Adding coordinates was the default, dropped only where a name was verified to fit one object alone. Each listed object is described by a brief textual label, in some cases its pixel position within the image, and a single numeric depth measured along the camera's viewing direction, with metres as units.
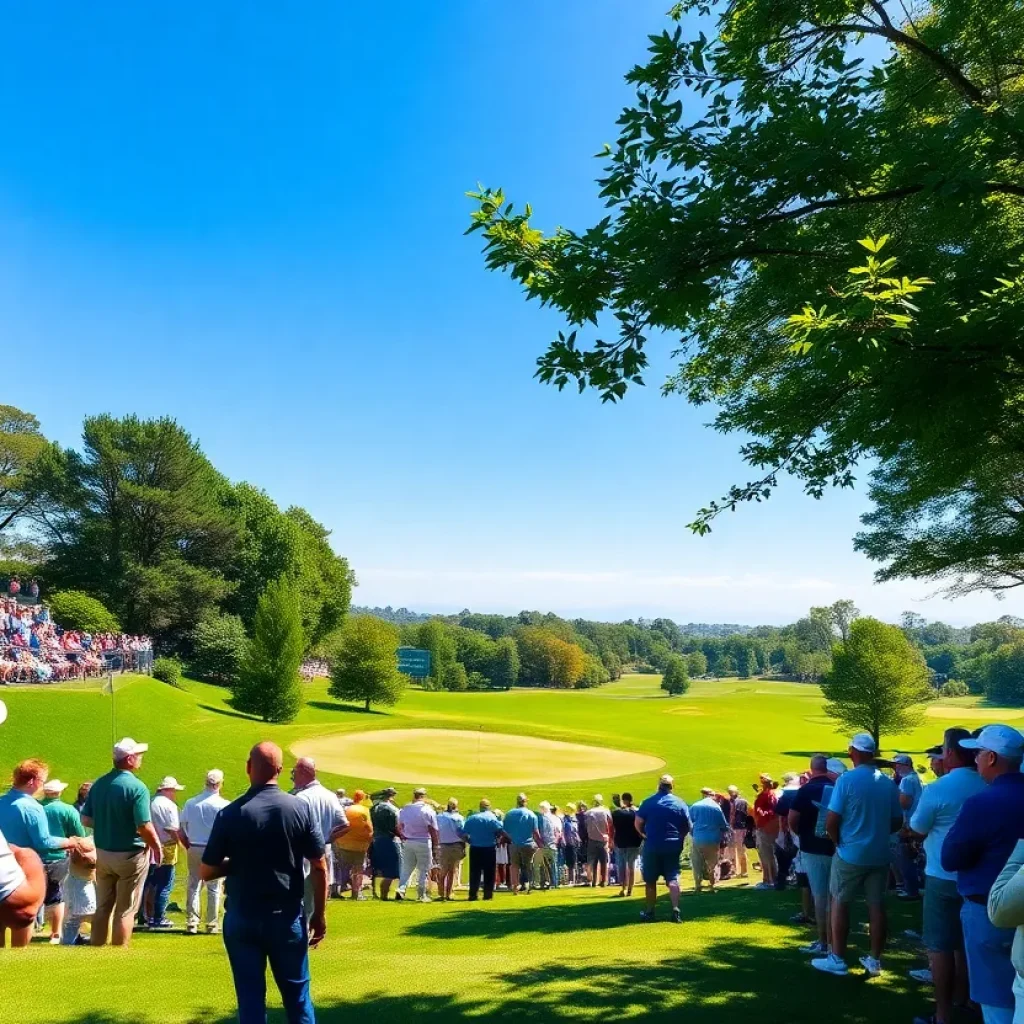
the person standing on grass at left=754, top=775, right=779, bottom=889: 11.48
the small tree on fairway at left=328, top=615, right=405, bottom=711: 56.53
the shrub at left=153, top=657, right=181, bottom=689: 42.34
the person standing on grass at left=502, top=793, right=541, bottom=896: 13.85
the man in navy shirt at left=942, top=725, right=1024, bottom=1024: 4.48
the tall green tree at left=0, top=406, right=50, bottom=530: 54.47
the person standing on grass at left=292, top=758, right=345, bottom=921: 6.67
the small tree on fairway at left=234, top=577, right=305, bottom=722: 42.53
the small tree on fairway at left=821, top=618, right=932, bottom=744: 45.84
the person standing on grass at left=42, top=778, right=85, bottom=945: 8.24
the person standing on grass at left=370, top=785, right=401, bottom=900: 12.59
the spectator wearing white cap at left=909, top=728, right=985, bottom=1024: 5.47
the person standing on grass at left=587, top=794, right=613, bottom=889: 15.35
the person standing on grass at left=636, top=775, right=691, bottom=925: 8.99
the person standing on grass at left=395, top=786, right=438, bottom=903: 12.44
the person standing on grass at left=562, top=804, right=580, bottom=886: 16.42
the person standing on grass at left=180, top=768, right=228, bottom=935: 9.02
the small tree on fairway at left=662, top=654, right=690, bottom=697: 120.59
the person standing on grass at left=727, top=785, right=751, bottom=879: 14.95
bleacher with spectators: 28.05
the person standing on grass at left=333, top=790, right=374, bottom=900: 11.52
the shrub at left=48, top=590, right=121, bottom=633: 41.59
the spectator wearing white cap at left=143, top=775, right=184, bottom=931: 9.25
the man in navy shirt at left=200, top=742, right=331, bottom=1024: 4.48
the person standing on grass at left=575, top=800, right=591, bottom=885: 15.88
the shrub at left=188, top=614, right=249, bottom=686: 50.97
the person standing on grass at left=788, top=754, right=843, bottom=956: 7.13
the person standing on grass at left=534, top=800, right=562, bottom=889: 14.88
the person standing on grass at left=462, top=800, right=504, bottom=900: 12.46
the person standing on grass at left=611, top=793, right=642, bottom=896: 11.56
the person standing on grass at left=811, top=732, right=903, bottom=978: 6.40
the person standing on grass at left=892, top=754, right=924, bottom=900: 9.66
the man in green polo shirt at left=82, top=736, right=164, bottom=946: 7.18
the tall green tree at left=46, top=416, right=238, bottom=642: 48.47
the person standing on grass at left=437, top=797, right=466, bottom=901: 12.55
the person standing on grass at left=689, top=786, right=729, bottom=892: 11.34
